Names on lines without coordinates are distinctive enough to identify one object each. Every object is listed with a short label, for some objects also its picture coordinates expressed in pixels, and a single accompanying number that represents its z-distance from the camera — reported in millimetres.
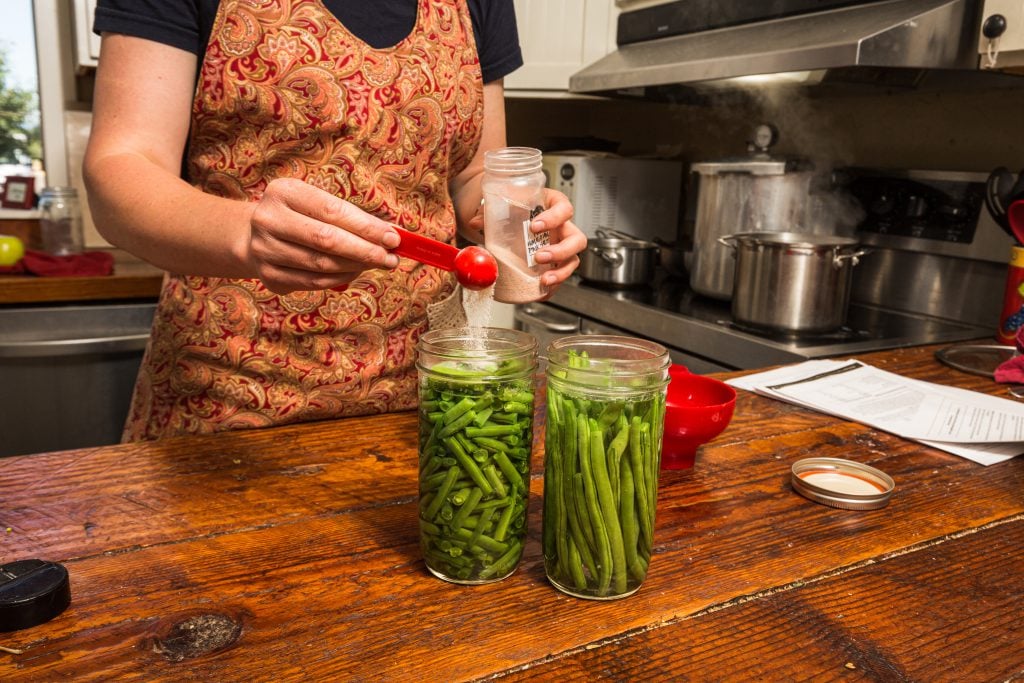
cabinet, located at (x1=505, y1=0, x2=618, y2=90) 2449
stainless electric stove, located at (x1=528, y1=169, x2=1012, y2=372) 1729
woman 916
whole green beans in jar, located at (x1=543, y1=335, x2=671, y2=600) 570
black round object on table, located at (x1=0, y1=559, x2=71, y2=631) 546
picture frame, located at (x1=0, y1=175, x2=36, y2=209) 2646
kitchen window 2654
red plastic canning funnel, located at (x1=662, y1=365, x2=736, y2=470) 821
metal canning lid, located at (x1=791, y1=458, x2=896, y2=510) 788
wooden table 534
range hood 1526
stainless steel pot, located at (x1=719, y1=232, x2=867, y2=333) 1685
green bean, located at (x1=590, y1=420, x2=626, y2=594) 574
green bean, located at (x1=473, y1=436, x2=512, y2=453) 571
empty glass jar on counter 2420
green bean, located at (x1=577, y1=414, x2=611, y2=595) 576
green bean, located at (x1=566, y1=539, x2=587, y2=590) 600
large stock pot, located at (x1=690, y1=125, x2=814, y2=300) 1970
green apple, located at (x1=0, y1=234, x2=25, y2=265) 2133
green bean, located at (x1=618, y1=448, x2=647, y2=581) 579
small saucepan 2199
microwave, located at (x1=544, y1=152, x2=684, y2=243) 2451
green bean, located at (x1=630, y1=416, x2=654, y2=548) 574
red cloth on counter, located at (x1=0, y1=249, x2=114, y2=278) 2143
